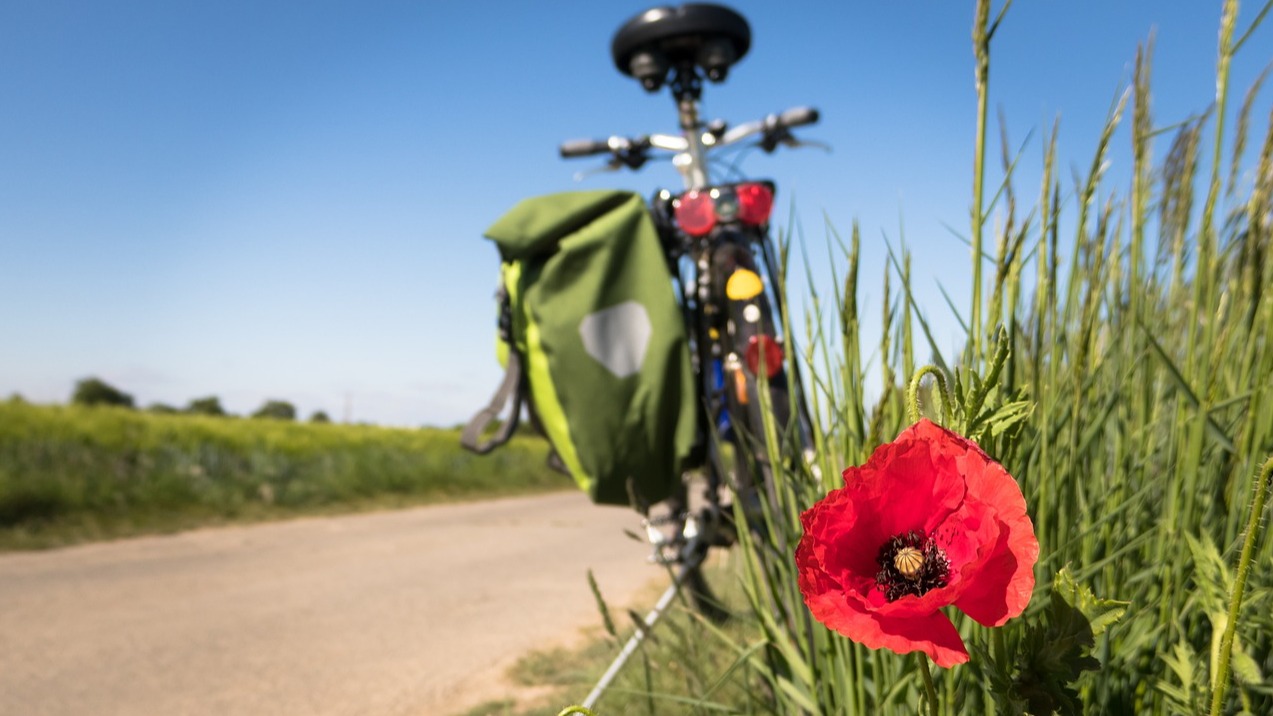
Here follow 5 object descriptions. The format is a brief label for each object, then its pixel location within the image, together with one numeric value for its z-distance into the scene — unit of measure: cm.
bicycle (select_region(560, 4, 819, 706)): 241
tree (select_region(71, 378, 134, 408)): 3206
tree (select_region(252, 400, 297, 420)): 3306
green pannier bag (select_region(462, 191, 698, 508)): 235
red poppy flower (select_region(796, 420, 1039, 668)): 51
